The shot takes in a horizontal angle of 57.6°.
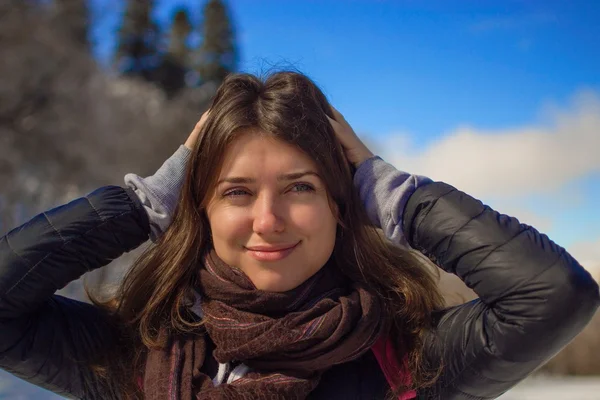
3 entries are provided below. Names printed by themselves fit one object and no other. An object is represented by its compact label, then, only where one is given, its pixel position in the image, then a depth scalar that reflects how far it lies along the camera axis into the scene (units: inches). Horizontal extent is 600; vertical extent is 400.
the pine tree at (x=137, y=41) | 681.6
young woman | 42.7
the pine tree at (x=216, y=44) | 754.2
